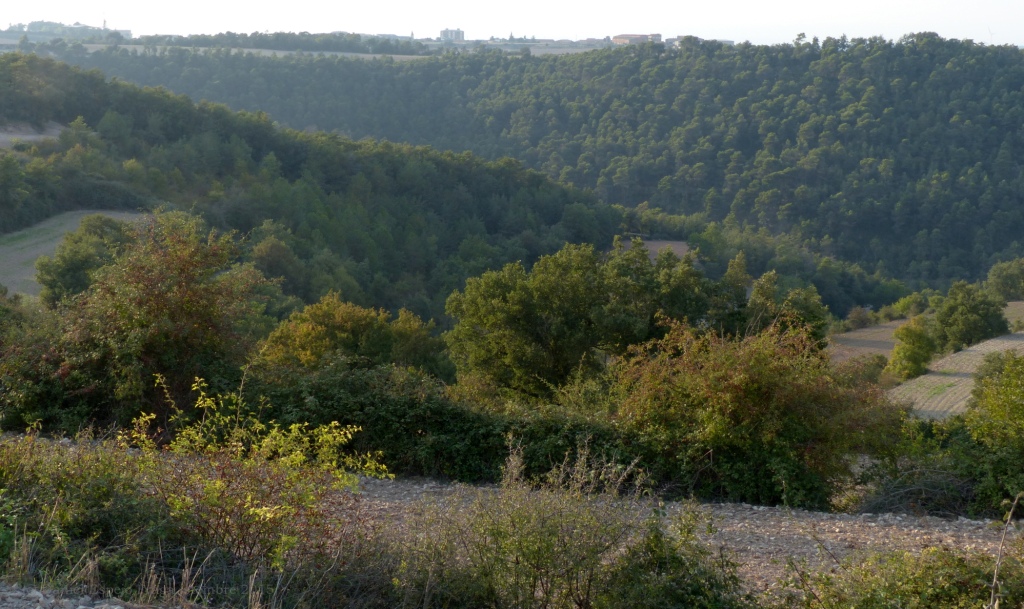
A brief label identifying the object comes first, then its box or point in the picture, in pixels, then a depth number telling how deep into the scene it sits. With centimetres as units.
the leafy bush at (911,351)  3095
